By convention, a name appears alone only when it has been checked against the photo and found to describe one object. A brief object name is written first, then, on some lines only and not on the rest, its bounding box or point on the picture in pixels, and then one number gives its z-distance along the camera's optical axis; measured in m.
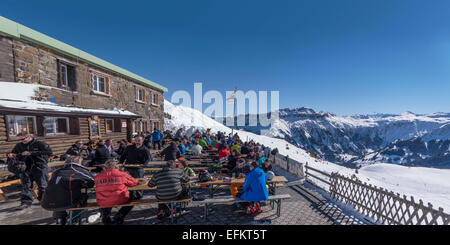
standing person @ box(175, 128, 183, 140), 15.51
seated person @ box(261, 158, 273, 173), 6.33
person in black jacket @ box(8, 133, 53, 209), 4.93
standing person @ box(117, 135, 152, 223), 5.60
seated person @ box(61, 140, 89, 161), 7.80
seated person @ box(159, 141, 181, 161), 7.28
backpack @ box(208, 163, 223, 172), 7.53
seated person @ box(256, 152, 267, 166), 7.28
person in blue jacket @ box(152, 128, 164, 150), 13.96
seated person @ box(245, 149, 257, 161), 7.53
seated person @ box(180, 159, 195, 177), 5.66
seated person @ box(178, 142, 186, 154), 9.90
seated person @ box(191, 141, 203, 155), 10.42
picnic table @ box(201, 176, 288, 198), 5.35
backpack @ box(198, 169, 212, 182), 5.45
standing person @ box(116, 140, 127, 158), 8.83
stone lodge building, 7.47
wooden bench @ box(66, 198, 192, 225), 3.99
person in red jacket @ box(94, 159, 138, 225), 3.84
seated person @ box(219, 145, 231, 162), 8.28
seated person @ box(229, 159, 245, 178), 5.93
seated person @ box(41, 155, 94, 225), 3.72
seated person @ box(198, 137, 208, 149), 12.65
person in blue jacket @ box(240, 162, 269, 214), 4.59
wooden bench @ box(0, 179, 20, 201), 5.09
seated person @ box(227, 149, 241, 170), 6.97
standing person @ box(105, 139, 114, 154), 8.10
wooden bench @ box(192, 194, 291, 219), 4.61
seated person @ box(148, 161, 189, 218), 4.20
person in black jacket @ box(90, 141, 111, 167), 6.74
